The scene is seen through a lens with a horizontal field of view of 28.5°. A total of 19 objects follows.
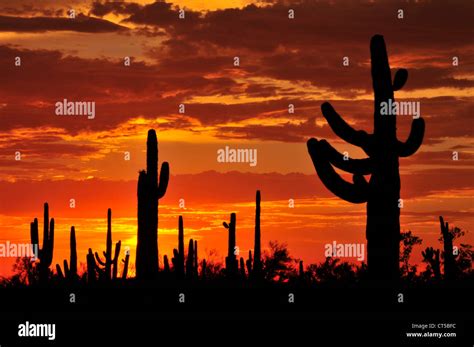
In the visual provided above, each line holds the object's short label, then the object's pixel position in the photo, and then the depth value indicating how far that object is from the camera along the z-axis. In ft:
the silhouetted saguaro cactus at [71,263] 95.30
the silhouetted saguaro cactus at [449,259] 90.16
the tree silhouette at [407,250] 128.67
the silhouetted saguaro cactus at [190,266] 91.50
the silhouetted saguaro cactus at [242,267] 102.35
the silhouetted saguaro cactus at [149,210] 72.95
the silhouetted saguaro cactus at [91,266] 94.02
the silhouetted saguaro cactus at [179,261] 84.37
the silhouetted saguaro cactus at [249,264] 104.17
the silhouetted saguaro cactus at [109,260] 102.99
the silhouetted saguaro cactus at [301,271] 107.10
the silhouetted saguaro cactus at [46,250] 94.07
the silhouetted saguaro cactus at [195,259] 106.91
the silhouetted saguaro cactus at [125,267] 106.82
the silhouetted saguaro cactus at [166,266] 86.08
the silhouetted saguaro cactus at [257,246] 96.17
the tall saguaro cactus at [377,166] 52.70
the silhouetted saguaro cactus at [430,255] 117.00
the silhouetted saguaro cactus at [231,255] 97.04
